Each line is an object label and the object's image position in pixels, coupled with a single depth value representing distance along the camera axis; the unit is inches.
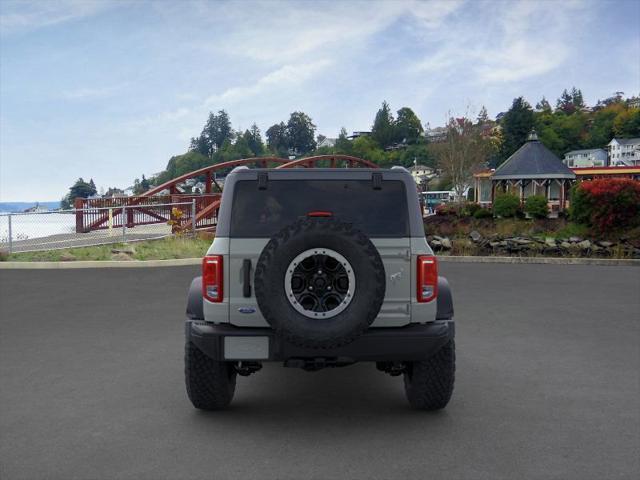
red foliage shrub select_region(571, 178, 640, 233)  826.2
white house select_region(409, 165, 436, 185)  5593.0
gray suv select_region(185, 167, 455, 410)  163.9
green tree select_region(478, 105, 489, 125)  3201.3
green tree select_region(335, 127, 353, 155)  6549.2
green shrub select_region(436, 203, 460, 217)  1434.5
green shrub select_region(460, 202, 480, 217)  1381.6
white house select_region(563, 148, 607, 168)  4768.7
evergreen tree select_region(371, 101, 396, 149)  7111.2
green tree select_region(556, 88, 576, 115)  7239.2
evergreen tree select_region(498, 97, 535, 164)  4057.6
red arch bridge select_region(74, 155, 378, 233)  868.6
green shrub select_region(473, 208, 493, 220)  1354.6
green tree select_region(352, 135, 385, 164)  6323.8
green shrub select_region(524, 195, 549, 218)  1247.5
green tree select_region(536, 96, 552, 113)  7296.3
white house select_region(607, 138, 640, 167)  5078.7
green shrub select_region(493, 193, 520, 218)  1314.0
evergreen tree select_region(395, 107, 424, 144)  7204.7
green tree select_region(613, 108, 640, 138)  5226.4
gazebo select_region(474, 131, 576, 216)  1761.8
